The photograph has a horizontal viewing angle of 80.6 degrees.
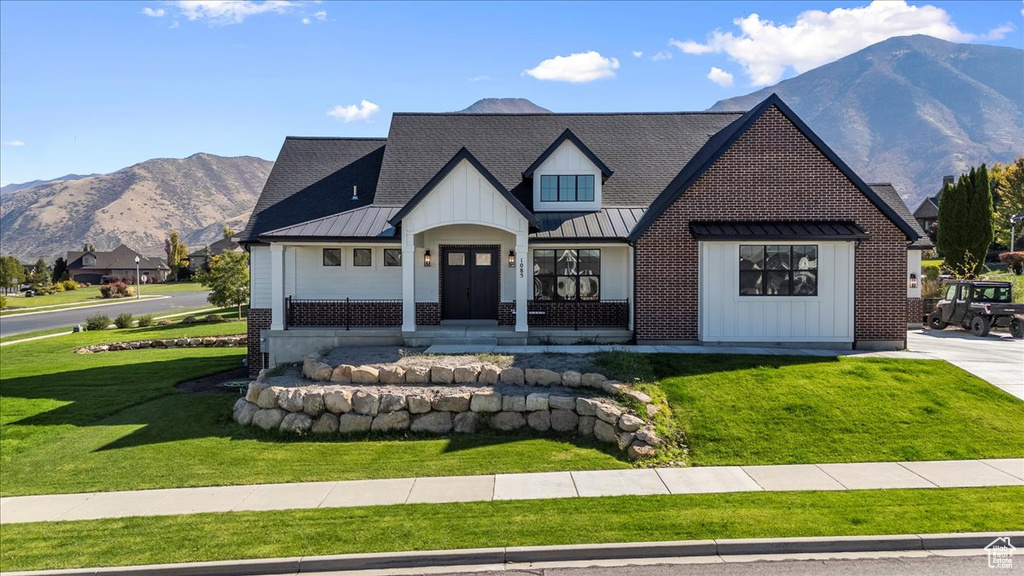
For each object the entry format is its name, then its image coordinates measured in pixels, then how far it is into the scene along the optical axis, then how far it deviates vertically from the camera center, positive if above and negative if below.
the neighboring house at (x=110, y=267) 99.00 +2.08
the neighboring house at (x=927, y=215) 63.44 +6.30
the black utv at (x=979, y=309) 21.08 -1.26
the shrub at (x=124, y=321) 35.41 -2.45
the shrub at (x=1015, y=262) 41.62 +0.81
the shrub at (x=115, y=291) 61.28 -1.22
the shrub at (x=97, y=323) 34.31 -2.49
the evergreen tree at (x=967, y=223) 35.31 +3.04
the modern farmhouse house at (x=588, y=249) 15.64 +0.77
